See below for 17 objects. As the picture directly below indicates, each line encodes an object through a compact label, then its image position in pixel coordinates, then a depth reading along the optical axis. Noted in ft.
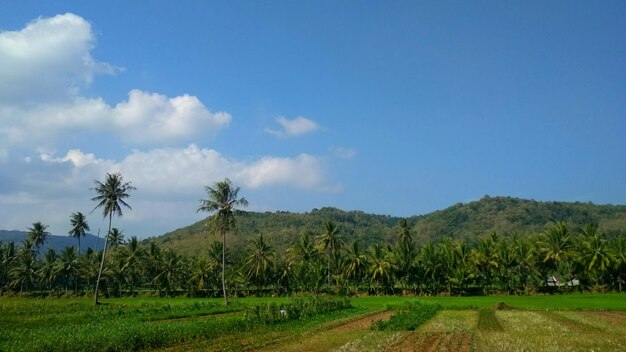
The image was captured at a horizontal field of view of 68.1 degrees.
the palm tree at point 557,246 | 261.44
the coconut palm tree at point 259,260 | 290.93
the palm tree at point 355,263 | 289.74
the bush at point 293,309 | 113.50
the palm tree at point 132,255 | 307.41
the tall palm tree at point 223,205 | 201.57
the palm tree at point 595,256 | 247.09
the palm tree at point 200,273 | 302.45
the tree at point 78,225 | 305.12
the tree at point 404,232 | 297.74
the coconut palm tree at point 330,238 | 272.51
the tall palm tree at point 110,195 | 211.20
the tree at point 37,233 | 328.90
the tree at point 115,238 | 334.65
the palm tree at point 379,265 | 279.61
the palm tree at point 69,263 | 322.34
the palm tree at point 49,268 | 327.47
